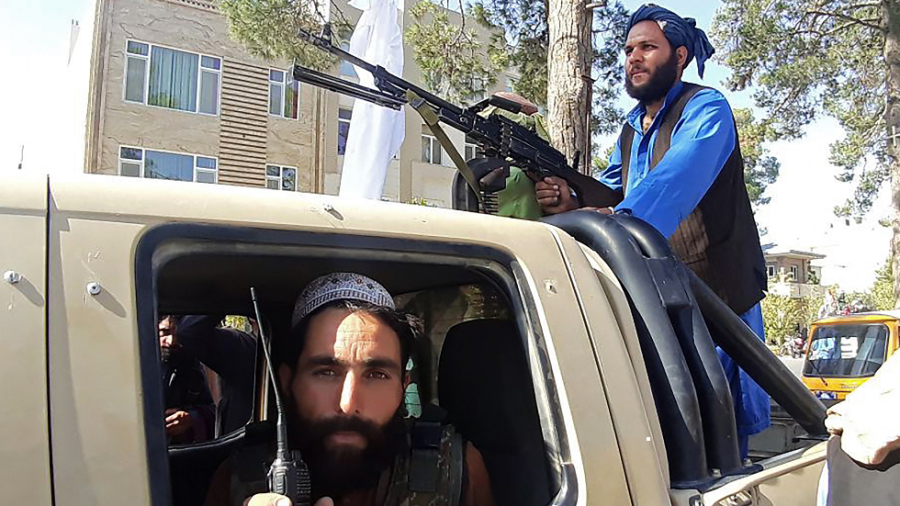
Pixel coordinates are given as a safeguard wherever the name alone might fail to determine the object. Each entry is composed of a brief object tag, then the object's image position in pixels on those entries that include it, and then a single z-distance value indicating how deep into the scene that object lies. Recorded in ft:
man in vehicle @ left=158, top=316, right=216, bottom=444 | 8.80
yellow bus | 37.40
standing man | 7.68
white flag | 18.02
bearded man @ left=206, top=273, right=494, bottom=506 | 5.32
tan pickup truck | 3.59
